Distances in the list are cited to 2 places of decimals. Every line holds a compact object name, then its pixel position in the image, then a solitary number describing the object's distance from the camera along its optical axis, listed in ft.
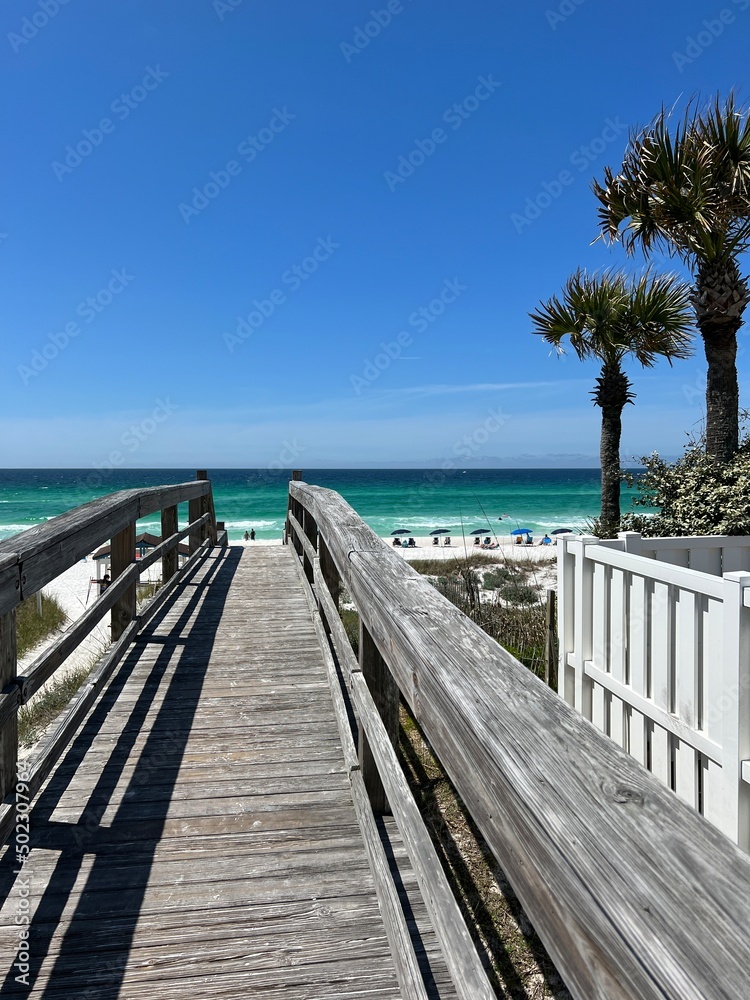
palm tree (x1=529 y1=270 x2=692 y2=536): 32.68
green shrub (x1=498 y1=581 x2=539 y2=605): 35.00
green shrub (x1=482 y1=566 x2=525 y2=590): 45.44
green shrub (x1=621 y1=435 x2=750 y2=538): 19.58
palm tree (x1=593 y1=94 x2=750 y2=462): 22.08
